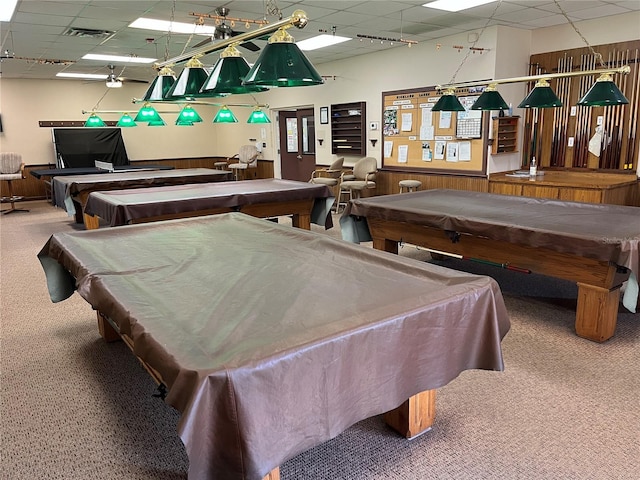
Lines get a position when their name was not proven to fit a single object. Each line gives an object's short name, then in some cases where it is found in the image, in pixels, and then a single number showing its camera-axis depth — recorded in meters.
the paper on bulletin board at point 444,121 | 6.86
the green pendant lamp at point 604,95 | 3.36
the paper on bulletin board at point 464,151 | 6.69
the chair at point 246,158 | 10.55
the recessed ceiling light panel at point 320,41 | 6.66
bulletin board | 6.56
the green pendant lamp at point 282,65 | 2.32
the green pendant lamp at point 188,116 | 6.70
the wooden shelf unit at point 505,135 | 6.32
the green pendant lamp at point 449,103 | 4.44
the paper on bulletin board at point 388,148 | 7.85
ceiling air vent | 5.80
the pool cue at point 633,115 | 5.52
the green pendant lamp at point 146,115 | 6.68
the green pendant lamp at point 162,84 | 3.63
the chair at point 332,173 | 8.09
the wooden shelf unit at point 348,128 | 8.27
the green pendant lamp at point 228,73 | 2.87
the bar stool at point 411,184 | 7.11
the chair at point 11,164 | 9.36
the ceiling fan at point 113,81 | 8.12
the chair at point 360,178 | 7.69
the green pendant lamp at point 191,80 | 3.17
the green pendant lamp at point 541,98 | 3.80
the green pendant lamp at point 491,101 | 4.16
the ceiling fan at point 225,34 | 4.32
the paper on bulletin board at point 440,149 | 7.02
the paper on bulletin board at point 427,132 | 7.14
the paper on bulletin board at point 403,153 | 7.60
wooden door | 9.71
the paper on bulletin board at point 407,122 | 7.41
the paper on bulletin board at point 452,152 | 6.86
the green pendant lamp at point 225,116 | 6.76
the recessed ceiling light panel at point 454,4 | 5.05
